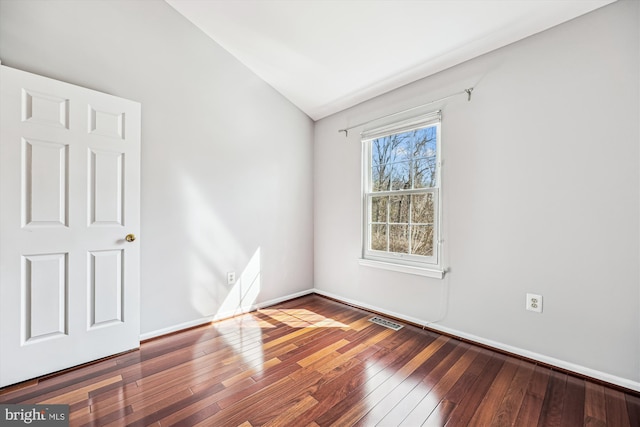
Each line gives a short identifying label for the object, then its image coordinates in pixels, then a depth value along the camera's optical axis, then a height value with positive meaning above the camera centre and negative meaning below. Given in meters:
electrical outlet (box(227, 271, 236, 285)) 2.89 -0.67
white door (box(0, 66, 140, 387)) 1.74 -0.08
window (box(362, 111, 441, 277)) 2.62 +0.22
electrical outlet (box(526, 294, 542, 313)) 2.02 -0.65
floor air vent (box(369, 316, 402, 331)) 2.64 -1.08
